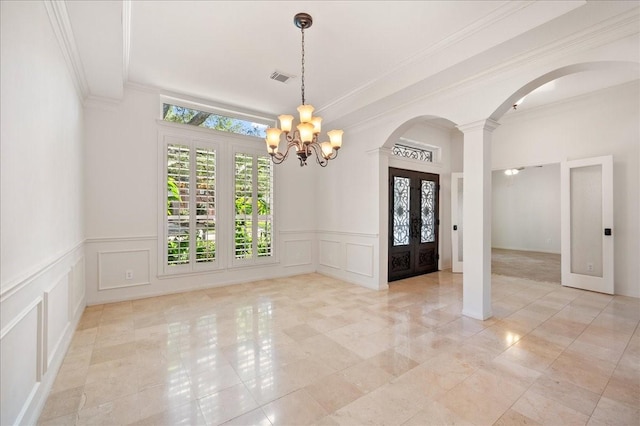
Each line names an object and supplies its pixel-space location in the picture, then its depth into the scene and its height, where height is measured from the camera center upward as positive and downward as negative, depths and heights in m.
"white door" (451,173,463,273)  6.15 -0.08
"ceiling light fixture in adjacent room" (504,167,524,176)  9.41 +1.46
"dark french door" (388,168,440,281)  5.52 -0.18
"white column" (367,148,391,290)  4.78 +0.16
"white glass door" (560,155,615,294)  4.48 -0.29
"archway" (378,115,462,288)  4.81 +1.07
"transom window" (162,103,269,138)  4.65 +1.70
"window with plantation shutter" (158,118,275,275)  4.49 +0.22
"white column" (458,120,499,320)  3.41 -0.07
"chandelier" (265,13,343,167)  2.80 +0.90
